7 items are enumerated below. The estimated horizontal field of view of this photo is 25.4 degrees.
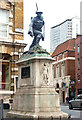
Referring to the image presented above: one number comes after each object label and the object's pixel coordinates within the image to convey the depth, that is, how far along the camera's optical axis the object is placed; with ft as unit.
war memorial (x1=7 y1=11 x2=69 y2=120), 29.25
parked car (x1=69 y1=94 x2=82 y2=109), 56.55
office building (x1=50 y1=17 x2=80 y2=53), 404.21
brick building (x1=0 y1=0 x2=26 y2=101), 51.05
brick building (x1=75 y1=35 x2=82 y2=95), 119.09
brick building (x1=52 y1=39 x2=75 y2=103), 127.48
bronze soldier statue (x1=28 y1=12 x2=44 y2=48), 33.28
